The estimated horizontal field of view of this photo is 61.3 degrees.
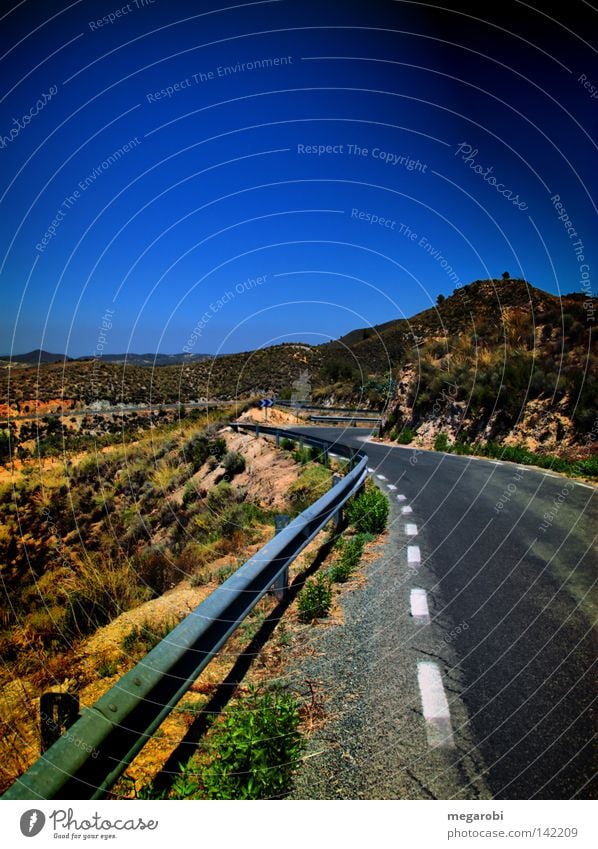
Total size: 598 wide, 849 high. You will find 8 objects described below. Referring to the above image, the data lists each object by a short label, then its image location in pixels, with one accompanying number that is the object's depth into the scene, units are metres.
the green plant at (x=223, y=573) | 6.14
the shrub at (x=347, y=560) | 5.34
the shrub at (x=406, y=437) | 25.48
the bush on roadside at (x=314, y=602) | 4.33
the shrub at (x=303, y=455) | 15.49
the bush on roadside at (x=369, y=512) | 7.27
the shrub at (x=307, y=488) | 10.68
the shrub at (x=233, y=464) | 17.83
